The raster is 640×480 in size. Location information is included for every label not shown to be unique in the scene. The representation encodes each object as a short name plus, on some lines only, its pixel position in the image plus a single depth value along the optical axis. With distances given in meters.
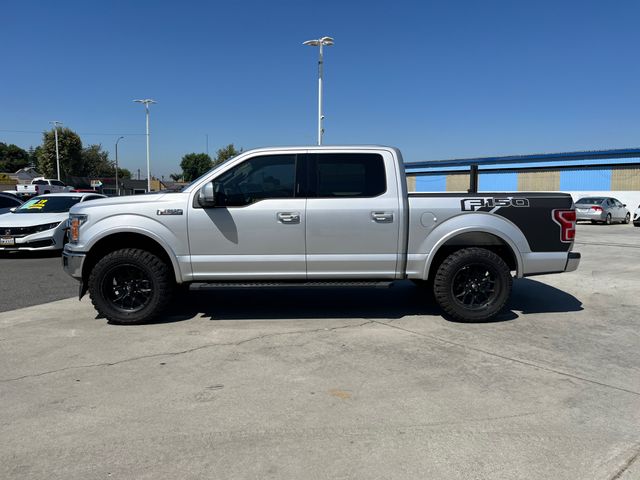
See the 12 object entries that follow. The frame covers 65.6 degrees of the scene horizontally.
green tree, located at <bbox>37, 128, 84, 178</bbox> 68.94
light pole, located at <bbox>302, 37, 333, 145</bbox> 23.11
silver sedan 24.41
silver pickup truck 5.72
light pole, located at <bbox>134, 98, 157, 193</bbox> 45.88
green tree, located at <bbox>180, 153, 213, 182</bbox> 97.66
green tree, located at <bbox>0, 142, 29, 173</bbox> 130.34
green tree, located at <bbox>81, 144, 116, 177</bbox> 84.13
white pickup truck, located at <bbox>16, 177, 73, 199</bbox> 43.34
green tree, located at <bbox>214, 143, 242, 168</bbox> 66.26
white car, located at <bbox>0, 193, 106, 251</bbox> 11.43
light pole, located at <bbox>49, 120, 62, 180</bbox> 62.80
